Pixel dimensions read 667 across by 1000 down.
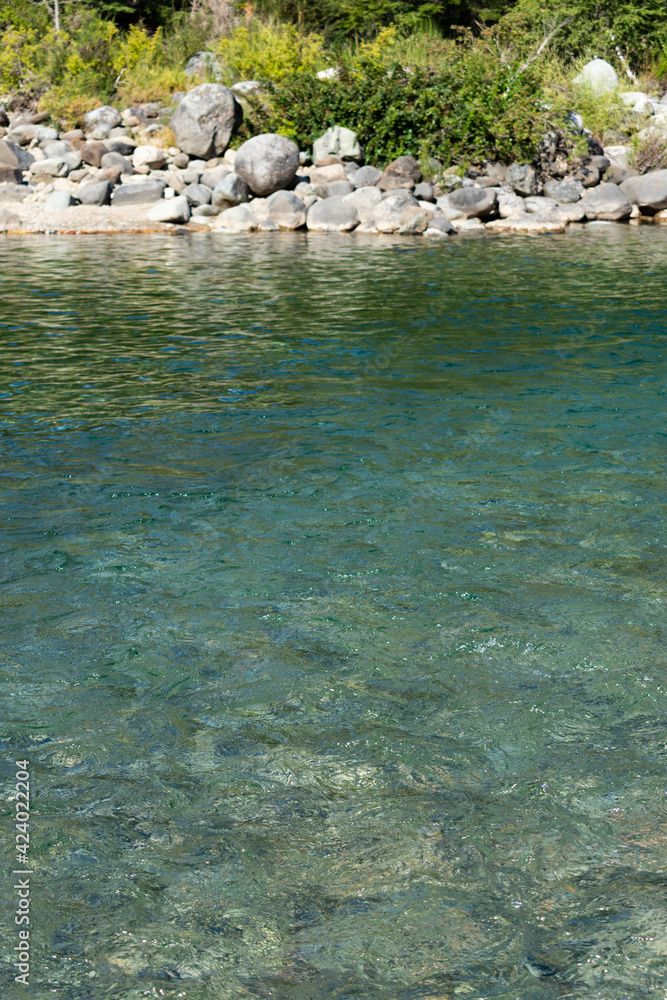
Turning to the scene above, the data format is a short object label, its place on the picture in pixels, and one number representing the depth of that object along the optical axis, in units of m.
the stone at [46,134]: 21.77
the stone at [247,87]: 21.78
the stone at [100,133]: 21.86
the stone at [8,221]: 18.62
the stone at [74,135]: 21.84
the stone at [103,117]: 22.45
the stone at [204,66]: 23.86
